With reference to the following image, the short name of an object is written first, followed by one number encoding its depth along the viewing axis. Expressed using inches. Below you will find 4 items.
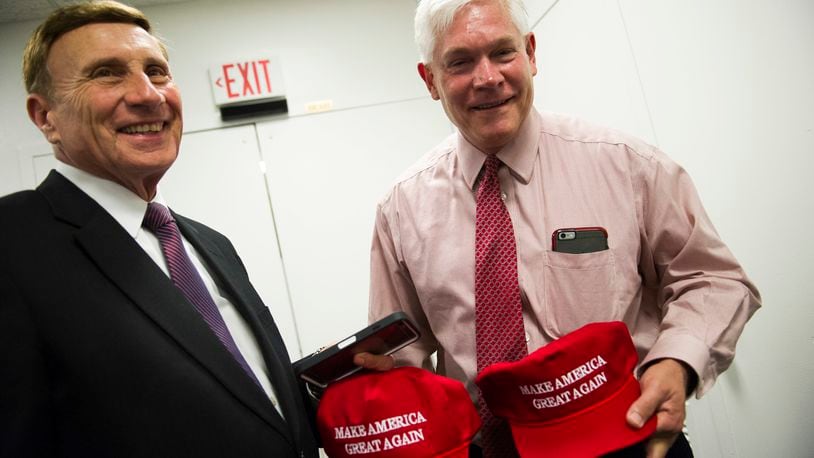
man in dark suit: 33.0
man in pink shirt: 45.1
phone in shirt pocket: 46.4
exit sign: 136.9
